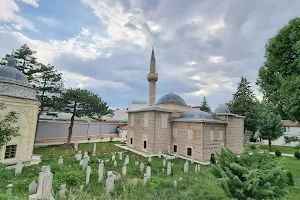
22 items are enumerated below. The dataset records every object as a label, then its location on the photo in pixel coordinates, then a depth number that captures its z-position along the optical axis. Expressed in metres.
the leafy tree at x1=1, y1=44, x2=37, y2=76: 22.34
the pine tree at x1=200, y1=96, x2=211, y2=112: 54.05
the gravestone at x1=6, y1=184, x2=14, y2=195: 7.09
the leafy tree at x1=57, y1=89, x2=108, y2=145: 23.38
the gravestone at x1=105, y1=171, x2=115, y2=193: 9.04
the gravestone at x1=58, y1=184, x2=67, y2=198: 7.51
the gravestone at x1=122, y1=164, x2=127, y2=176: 12.51
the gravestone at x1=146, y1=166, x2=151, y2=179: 12.27
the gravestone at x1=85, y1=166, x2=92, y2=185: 10.37
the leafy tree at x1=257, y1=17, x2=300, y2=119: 11.91
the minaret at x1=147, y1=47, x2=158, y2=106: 27.17
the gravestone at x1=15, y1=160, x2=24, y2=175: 12.03
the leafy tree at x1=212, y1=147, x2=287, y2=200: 6.21
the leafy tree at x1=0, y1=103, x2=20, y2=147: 9.68
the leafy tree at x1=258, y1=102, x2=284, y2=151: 26.38
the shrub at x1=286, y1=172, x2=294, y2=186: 10.90
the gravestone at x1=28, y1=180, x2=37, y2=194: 8.20
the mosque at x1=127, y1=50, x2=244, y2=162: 19.27
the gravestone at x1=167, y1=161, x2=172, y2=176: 13.70
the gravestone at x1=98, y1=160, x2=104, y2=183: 10.96
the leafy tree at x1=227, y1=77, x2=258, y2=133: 32.12
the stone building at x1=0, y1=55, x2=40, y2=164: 14.05
